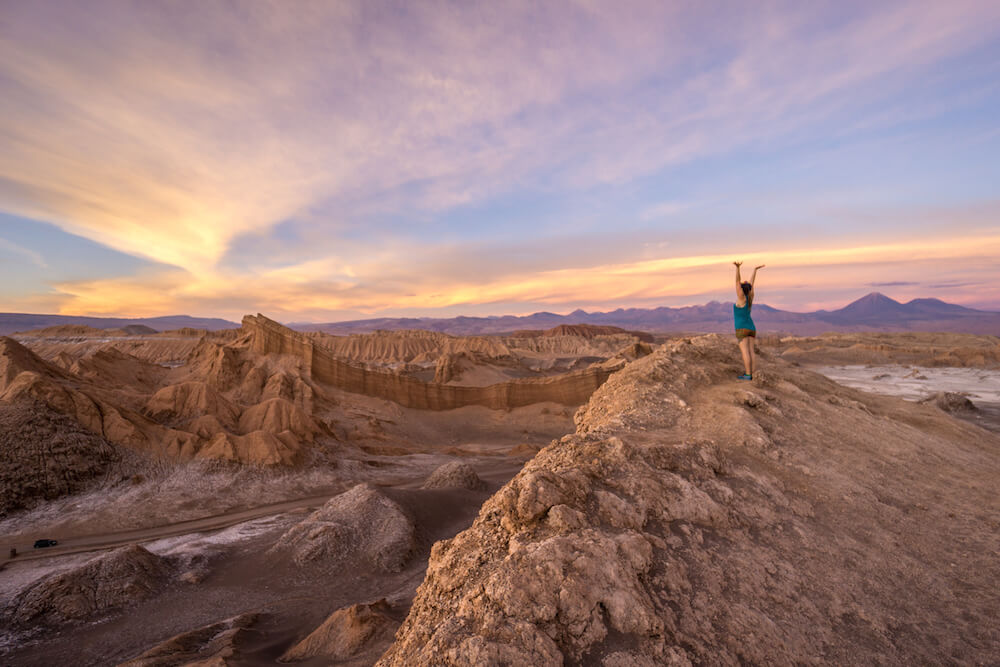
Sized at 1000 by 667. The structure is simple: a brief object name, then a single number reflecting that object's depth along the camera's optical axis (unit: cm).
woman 705
